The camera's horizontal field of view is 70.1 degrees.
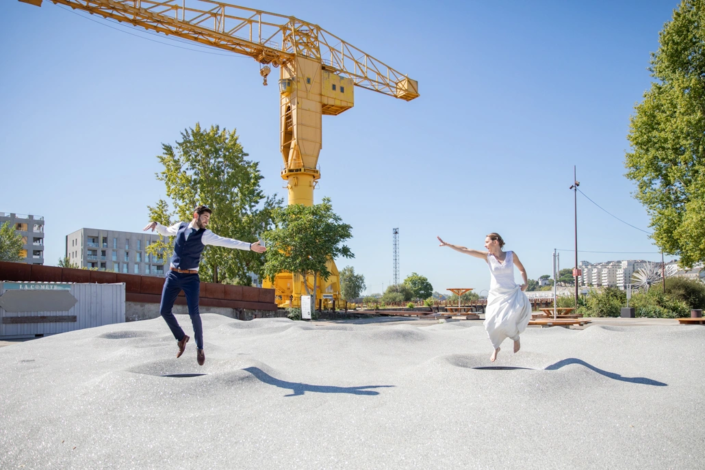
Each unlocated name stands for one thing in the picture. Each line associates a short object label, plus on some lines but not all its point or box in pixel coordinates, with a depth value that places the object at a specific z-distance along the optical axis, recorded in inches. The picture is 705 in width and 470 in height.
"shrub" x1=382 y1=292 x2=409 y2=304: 3292.3
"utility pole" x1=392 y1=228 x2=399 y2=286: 4271.7
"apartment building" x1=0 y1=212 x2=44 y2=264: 3656.5
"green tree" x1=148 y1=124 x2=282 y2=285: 1299.2
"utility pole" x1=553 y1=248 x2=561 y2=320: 1004.8
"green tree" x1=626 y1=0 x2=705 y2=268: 852.6
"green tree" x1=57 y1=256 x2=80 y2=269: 2169.0
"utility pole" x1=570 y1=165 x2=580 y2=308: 1469.0
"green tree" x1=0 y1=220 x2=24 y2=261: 1750.7
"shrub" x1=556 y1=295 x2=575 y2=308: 1318.9
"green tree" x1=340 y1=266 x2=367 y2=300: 3624.5
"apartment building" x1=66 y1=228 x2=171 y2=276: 3909.9
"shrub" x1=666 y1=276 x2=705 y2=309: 1255.5
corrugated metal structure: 625.0
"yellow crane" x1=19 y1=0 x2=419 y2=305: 1264.8
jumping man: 262.5
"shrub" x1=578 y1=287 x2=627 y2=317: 1095.6
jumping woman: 281.1
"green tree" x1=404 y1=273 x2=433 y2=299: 3947.6
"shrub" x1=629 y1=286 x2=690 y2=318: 1032.2
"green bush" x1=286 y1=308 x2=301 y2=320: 1074.7
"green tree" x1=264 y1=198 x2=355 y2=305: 1091.3
